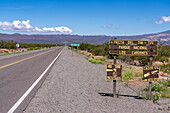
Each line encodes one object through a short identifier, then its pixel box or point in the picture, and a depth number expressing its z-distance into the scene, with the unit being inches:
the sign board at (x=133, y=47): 281.1
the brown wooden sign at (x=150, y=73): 281.7
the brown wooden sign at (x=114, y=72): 285.6
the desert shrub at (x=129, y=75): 465.4
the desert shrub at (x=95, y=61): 834.8
